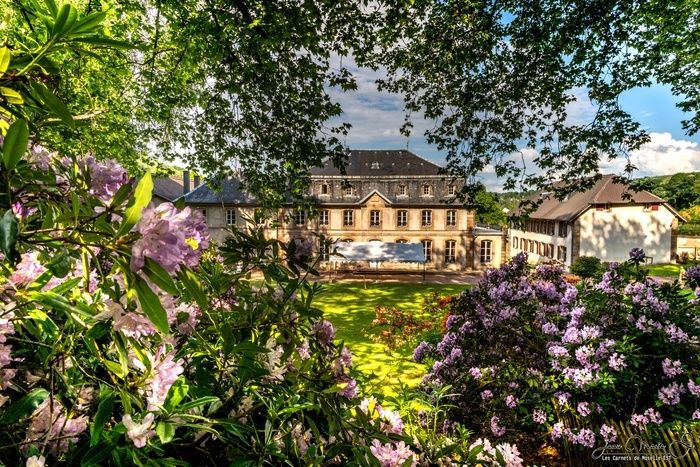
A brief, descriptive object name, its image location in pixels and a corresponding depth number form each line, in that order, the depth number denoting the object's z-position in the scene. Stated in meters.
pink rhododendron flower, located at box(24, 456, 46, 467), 0.86
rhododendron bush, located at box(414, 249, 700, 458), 3.66
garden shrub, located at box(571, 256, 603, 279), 24.56
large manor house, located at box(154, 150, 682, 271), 30.03
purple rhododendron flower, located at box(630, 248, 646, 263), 4.57
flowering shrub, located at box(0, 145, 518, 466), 0.71
